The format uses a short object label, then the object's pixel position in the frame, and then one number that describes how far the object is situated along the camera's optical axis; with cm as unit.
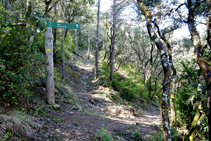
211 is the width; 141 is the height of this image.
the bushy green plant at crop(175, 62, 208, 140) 581
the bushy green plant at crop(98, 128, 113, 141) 457
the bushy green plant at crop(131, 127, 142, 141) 621
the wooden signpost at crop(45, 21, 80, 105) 629
